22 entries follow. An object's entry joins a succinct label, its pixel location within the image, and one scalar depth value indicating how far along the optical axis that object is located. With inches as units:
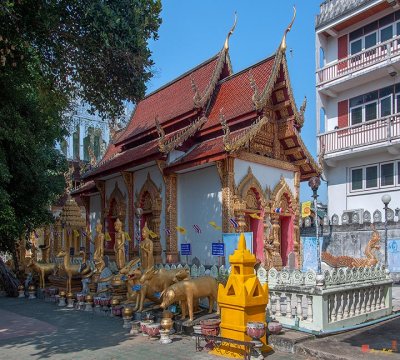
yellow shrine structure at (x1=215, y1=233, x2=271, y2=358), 306.0
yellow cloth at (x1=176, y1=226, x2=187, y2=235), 617.6
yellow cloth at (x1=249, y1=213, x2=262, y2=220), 602.5
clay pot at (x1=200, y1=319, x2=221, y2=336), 332.8
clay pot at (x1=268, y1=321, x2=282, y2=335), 330.0
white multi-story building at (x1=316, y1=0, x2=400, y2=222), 795.4
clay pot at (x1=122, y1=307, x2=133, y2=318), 401.1
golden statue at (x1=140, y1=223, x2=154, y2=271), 455.8
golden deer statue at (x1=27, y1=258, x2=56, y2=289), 652.7
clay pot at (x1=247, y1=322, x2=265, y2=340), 293.7
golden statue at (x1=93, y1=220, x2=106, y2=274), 564.7
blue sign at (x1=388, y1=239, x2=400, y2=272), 628.1
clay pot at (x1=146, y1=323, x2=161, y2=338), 349.4
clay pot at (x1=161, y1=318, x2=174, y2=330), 346.0
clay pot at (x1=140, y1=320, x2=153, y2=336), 358.5
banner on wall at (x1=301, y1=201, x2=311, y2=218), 615.8
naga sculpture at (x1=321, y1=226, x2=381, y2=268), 476.7
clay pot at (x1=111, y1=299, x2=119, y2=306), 454.5
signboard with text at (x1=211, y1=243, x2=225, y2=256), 518.3
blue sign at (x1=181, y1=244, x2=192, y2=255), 594.5
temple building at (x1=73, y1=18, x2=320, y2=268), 586.9
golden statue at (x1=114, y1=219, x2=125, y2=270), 543.5
